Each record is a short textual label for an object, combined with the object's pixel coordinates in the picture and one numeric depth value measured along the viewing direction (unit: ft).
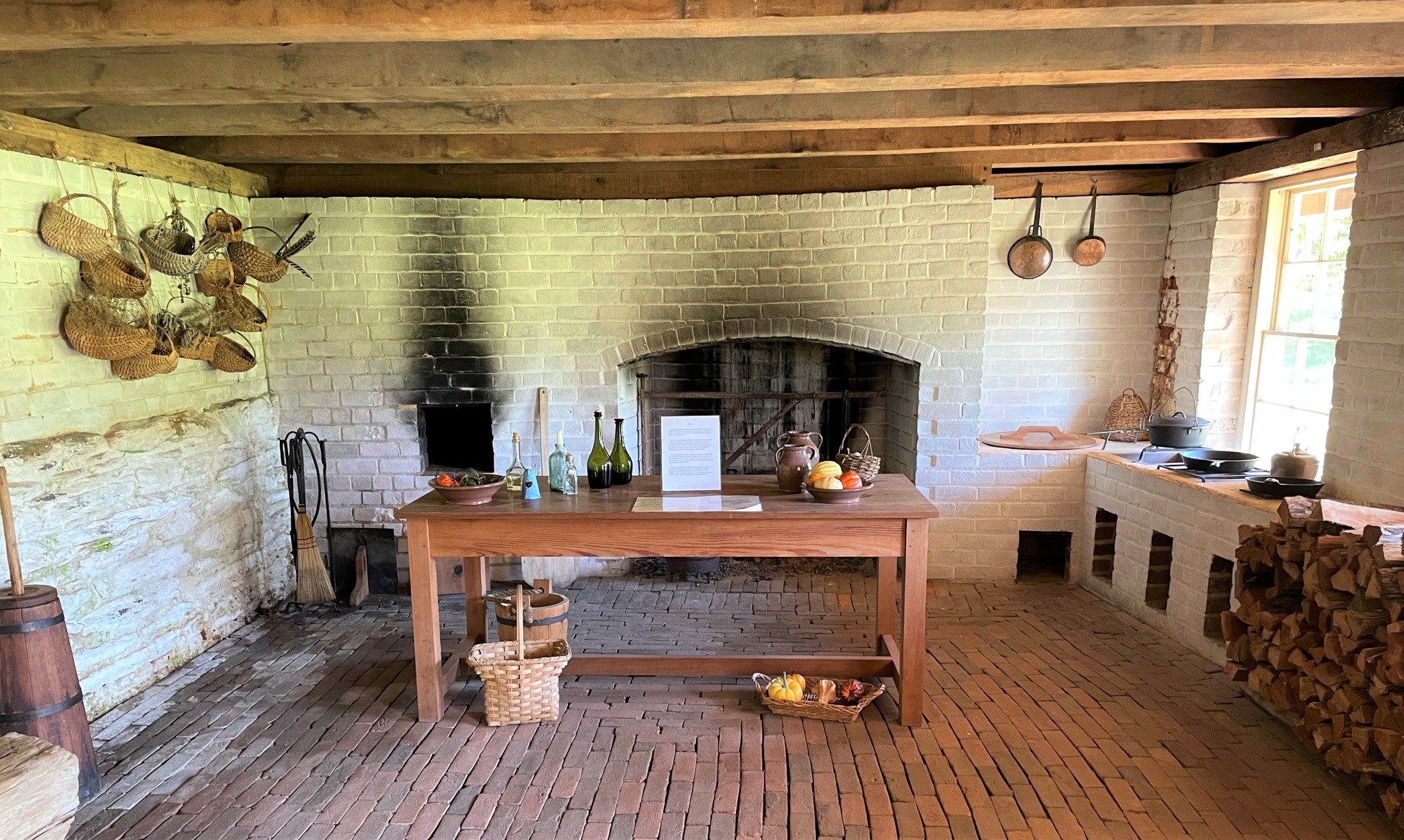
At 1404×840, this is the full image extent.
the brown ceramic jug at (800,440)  11.82
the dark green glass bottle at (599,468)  11.87
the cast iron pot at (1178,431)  14.79
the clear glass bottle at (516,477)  11.52
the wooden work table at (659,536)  10.44
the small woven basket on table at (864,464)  11.41
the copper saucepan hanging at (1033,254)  16.72
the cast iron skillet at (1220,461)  13.17
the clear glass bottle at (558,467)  11.62
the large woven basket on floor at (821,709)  10.73
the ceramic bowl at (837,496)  10.70
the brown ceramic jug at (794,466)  11.53
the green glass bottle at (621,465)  12.16
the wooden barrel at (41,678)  8.92
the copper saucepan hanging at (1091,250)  16.69
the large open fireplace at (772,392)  17.72
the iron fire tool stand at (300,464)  15.74
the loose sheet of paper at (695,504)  10.57
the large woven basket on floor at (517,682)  10.69
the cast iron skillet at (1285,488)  11.80
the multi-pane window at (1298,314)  13.55
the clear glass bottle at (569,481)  11.60
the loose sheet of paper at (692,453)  11.52
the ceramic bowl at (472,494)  10.78
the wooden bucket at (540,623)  11.18
